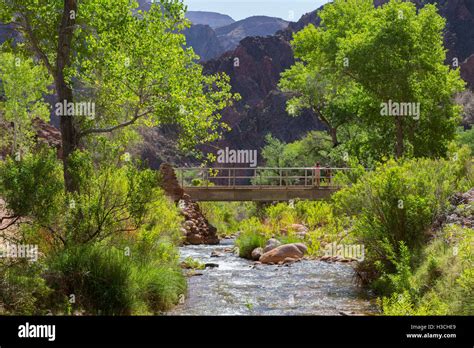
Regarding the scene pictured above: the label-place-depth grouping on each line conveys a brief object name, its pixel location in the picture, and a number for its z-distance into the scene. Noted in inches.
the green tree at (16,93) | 1646.2
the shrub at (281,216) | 1137.5
